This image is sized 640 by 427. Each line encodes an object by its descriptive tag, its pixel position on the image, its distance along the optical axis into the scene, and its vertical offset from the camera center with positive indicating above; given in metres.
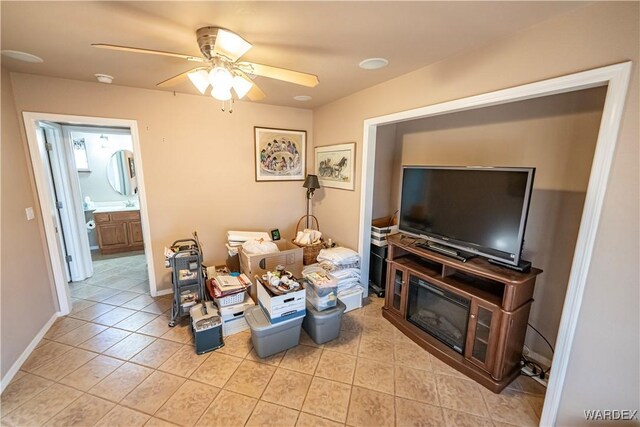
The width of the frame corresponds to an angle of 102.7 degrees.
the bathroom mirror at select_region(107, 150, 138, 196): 4.80 -0.15
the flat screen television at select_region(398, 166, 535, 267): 1.72 -0.30
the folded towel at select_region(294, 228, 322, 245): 3.19 -0.87
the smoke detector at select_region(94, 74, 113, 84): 2.31 +0.79
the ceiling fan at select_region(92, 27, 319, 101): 1.46 +0.60
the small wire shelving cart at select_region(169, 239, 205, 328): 2.48 -1.10
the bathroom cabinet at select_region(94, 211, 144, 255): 4.46 -1.16
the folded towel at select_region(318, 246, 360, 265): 2.83 -0.97
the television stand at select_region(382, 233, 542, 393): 1.77 -1.11
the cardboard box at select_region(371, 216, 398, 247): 3.06 -0.76
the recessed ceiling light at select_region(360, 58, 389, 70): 1.96 +0.82
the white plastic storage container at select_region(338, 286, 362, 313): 2.81 -1.42
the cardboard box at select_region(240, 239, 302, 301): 2.67 -1.03
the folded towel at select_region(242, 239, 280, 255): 2.80 -0.88
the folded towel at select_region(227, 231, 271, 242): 3.10 -0.84
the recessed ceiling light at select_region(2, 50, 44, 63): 1.83 +0.79
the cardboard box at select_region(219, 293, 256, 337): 2.43 -1.43
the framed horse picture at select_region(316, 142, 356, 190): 3.03 +0.04
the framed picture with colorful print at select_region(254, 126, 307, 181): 3.46 +0.19
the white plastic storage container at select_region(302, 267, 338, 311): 2.30 -1.11
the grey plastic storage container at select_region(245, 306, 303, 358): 2.10 -1.38
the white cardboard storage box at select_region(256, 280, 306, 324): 2.10 -1.14
